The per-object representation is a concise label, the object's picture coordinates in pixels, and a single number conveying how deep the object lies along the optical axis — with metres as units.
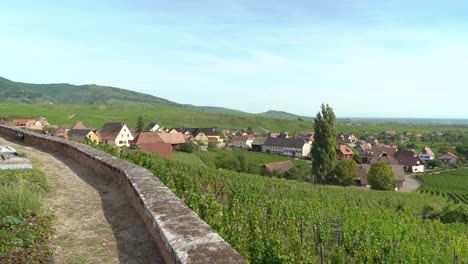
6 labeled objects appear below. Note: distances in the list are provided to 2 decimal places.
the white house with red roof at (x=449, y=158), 100.56
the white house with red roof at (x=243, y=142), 116.69
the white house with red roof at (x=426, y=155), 109.54
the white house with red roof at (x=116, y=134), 77.09
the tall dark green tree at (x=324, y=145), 48.84
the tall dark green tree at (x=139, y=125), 108.94
